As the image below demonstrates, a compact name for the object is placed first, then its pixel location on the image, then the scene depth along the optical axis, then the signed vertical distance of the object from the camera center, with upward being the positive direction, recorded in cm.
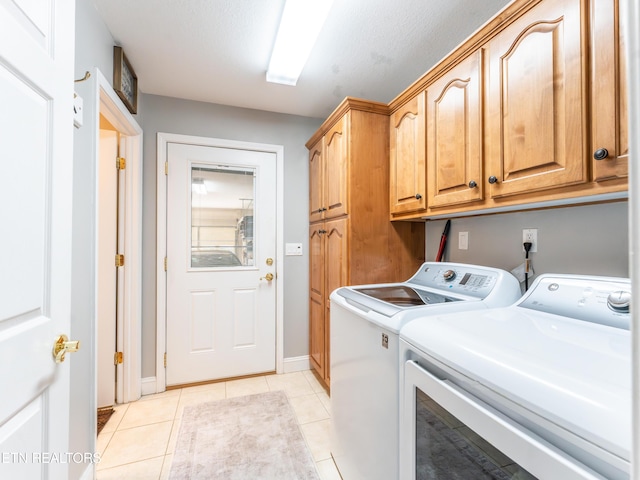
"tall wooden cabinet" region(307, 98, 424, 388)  184 +23
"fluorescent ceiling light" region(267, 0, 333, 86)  140 +115
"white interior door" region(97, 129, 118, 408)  207 -15
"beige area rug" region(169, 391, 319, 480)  150 -118
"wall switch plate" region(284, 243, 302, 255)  264 -5
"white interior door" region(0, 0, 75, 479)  62 +3
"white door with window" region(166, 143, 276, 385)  237 -16
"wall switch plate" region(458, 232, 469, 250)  173 +2
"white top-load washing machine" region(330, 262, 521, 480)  104 -42
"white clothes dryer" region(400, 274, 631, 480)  49 -29
